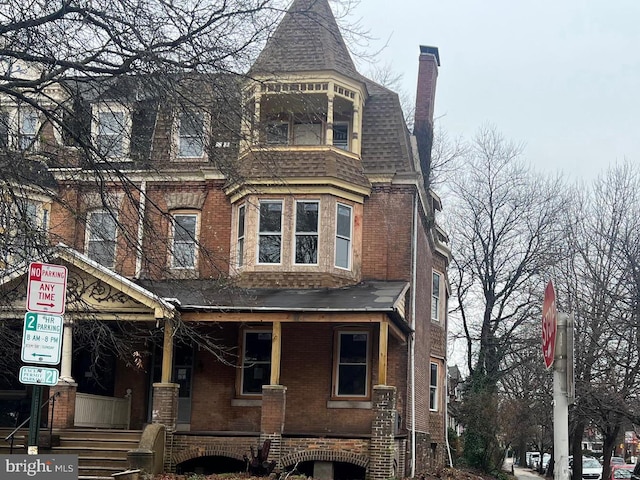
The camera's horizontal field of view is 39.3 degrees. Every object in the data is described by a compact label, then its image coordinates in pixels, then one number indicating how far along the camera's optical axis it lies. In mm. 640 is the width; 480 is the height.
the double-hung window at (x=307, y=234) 22469
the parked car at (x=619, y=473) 32031
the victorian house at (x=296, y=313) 19641
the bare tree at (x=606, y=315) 27875
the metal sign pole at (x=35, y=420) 6648
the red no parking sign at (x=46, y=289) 6594
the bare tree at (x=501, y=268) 40250
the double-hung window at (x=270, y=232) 22578
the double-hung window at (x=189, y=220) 23828
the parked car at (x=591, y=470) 45312
